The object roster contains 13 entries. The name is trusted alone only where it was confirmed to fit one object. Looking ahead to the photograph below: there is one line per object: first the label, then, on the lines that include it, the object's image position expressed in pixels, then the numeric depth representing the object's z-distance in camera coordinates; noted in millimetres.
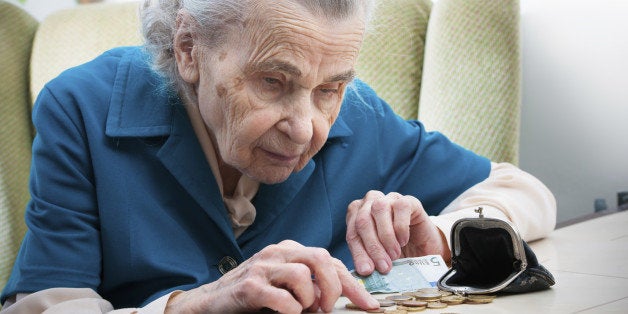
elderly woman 941
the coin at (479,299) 874
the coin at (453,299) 877
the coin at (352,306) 879
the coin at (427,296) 889
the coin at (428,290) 918
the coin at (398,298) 887
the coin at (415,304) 863
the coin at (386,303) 880
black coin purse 896
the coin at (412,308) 858
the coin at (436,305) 871
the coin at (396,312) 846
